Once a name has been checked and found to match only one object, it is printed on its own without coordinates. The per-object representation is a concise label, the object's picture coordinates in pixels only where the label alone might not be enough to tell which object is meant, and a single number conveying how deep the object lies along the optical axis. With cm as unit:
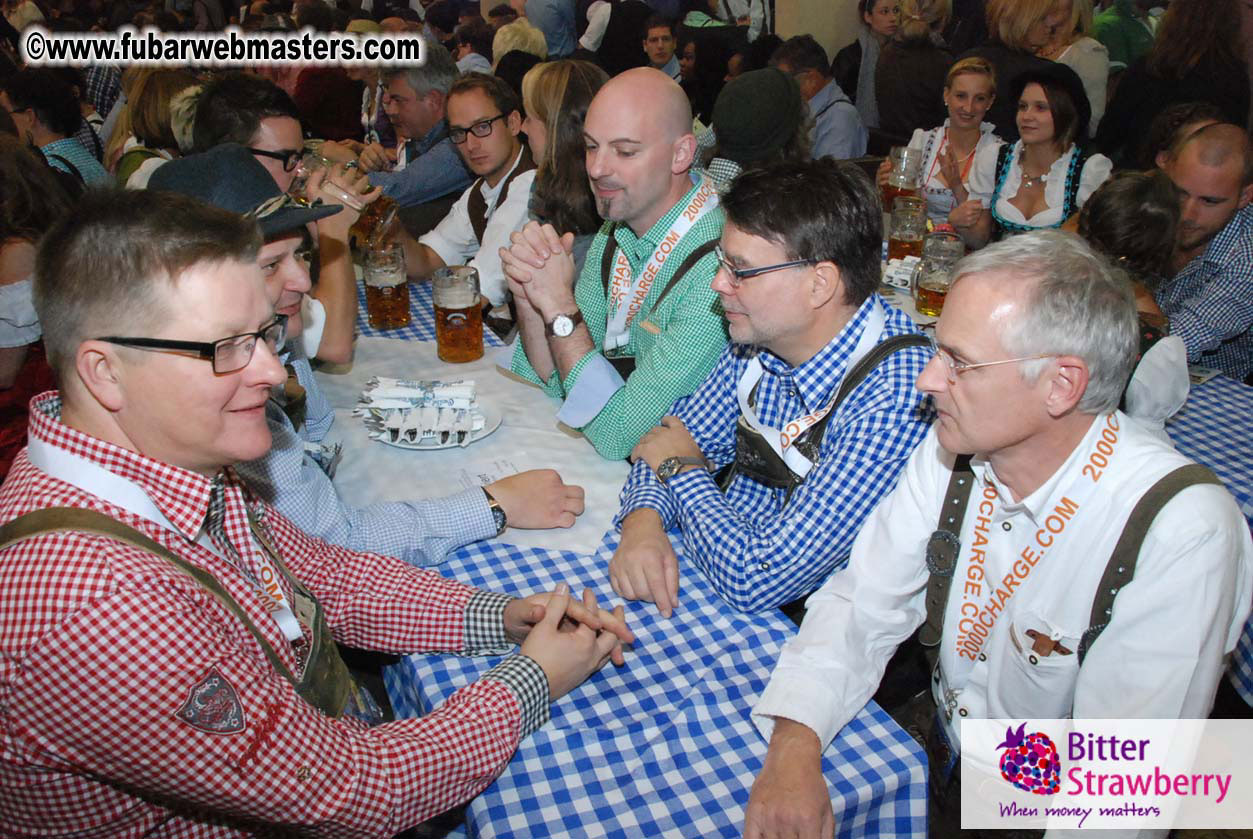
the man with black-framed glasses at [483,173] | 355
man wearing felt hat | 176
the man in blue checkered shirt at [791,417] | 167
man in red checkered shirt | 98
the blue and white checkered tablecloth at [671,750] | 124
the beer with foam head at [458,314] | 255
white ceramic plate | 215
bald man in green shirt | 221
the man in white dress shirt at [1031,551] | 125
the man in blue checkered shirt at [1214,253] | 298
